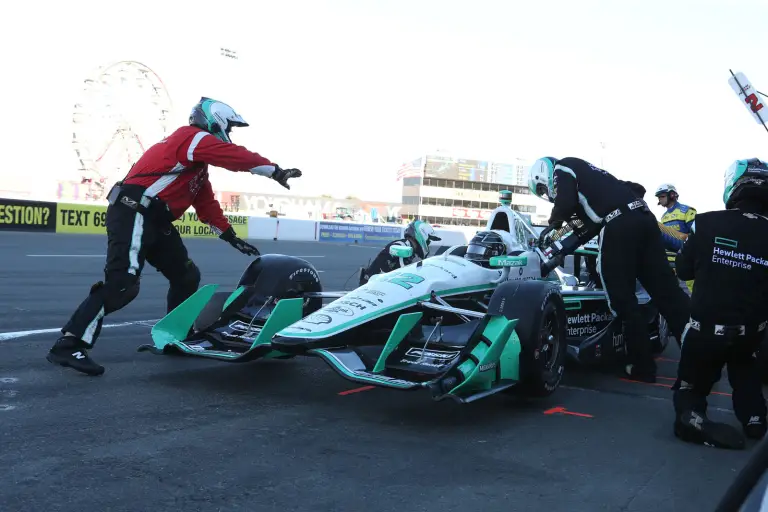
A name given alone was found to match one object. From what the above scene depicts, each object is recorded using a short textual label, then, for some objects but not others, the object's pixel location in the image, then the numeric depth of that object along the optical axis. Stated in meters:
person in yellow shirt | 9.32
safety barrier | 24.48
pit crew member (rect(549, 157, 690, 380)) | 6.04
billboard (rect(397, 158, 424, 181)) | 92.19
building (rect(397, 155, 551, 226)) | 91.75
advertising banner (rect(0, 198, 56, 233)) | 24.05
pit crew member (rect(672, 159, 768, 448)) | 4.05
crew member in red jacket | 4.98
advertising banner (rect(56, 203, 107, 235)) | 25.73
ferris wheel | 54.88
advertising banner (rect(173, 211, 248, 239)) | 28.70
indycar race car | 4.44
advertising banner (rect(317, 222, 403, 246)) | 35.16
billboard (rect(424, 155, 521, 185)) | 92.06
